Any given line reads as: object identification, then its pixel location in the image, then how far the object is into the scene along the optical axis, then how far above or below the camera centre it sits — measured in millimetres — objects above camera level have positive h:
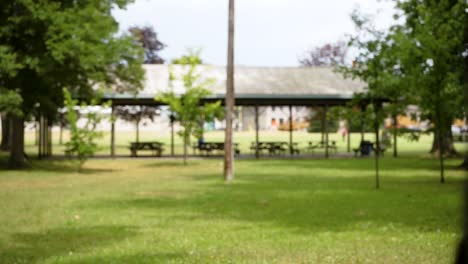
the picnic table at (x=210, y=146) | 43312 -21
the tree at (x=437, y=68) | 21547 +2309
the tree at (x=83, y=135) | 29641 +444
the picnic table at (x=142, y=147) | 43250 -72
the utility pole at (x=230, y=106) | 24641 +1359
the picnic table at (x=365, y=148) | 44719 -156
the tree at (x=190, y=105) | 36344 +2016
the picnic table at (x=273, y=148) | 44428 -147
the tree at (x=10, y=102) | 27844 +1670
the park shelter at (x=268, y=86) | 41719 +3585
